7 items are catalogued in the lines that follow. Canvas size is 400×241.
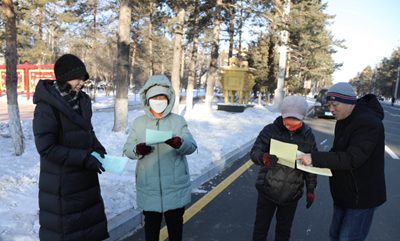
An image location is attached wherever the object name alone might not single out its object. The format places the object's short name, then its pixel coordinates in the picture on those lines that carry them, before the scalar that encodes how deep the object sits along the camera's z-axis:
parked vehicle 16.17
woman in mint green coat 2.36
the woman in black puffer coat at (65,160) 1.89
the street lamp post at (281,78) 16.29
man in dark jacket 1.96
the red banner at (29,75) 19.53
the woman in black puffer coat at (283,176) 2.46
